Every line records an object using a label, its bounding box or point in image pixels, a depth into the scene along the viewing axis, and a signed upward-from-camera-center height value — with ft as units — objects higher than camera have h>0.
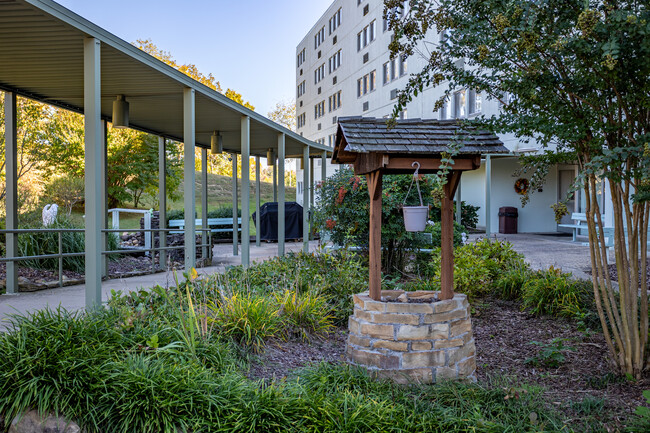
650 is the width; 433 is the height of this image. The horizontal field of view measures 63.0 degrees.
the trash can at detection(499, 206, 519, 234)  64.85 -0.71
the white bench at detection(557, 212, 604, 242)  47.52 -0.91
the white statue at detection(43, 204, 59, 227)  31.47 +0.08
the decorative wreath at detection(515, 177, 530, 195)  65.10 +3.51
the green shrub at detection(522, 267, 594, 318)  20.63 -3.36
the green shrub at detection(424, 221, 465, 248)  30.89 -1.30
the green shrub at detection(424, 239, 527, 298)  23.50 -2.40
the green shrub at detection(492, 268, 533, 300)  23.75 -3.19
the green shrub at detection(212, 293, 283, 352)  15.30 -3.14
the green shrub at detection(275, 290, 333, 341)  17.15 -3.36
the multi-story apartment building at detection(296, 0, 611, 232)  65.92 +21.96
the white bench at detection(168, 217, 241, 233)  48.01 -0.82
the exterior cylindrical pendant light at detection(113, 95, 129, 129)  24.31 +4.78
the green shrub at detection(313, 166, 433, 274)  27.66 +0.01
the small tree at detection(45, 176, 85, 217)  67.67 +3.39
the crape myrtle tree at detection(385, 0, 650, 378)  11.94 +3.33
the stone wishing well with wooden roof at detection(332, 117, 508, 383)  14.12 -2.42
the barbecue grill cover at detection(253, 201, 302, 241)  58.65 -0.82
